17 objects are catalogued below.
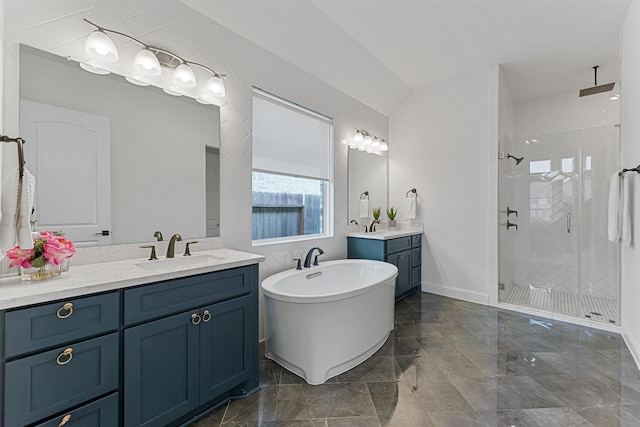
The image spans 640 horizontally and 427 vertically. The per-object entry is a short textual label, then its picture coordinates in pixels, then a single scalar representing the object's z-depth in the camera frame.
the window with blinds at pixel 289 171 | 2.73
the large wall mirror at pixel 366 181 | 3.73
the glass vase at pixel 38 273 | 1.27
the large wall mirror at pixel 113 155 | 1.55
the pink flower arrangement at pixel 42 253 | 1.23
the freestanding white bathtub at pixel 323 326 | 1.99
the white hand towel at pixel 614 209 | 2.53
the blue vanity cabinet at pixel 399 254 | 3.38
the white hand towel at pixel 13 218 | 1.20
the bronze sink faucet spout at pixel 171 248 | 1.93
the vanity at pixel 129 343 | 1.09
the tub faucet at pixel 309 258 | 2.84
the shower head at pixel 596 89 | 3.70
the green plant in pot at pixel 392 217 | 4.18
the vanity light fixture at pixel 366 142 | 3.71
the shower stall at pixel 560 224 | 3.26
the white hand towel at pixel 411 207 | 4.09
